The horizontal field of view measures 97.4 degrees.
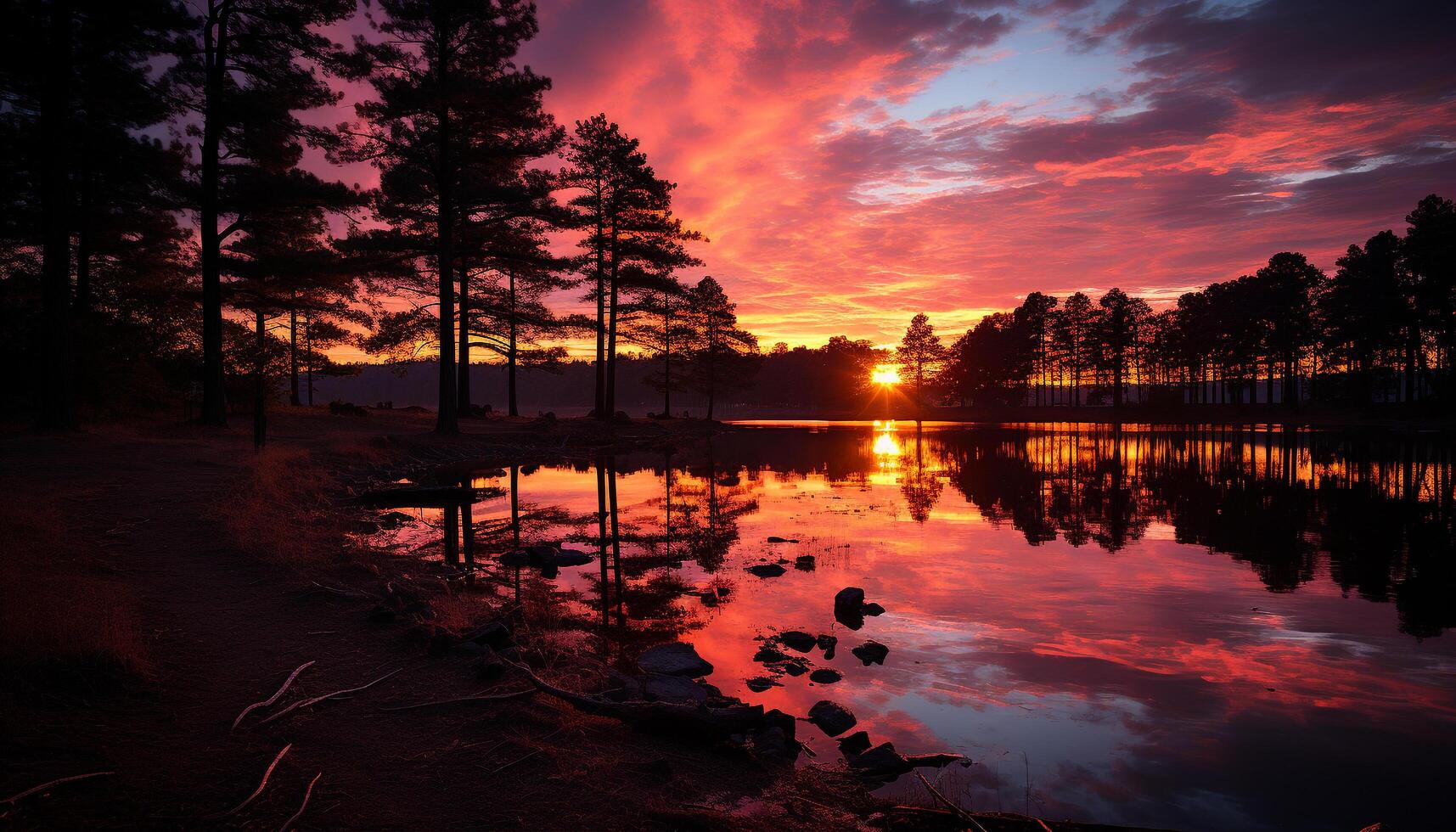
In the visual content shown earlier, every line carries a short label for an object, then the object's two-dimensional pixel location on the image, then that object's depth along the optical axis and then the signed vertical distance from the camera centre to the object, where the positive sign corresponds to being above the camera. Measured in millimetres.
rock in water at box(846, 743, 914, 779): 5535 -3091
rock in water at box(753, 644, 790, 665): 8070 -3095
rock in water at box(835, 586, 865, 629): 9531 -3013
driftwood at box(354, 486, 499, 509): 17641 -2394
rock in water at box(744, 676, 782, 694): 7258 -3125
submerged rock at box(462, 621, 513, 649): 7402 -2611
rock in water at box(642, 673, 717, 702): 6535 -2897
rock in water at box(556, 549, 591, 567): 12297 -2841
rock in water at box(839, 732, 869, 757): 5961 -3132
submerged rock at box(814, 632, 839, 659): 8398 -3085
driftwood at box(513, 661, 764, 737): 5699 -2767
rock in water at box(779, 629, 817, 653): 8484 -3072
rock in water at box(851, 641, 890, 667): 8062 -3087
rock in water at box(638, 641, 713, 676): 7453 -2960
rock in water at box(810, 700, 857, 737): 6336 -3086
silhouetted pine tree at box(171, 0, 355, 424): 23203 +12022
